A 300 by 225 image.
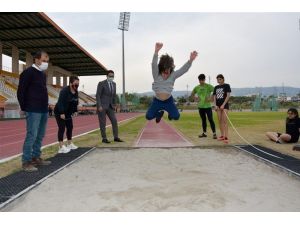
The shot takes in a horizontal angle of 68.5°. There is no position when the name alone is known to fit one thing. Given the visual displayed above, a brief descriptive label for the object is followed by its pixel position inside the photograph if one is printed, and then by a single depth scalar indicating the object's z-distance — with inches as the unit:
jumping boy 157.1
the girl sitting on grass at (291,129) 216.2
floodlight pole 1600.0
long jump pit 87.2
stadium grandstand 756.6
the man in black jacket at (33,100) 138.9
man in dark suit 229.4
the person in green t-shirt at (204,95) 250.4
